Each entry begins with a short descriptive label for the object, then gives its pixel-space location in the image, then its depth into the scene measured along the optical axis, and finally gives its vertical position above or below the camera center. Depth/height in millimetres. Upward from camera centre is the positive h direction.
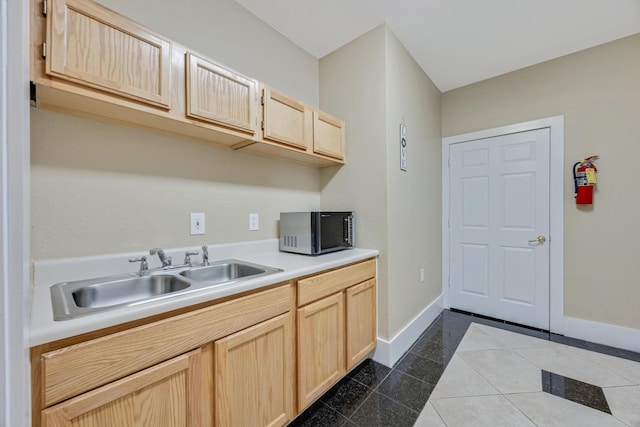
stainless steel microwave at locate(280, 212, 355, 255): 1783 -138
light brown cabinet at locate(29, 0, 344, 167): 944 +584
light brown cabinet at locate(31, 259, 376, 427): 735 -558
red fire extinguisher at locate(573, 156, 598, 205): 2207 +284
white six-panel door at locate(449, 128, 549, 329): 2518 -147
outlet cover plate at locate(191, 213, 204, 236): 1561 -64
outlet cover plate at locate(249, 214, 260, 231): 1866 -68
